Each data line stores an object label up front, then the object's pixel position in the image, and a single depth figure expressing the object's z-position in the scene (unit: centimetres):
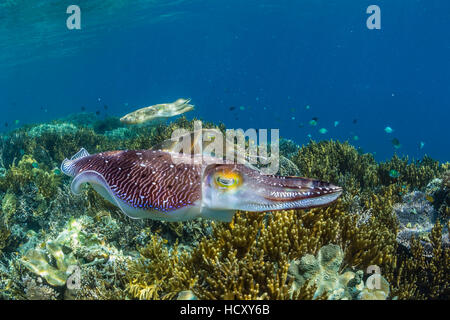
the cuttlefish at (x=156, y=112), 1114
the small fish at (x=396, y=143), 1310
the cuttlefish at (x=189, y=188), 247
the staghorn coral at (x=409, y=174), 810
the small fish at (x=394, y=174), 793
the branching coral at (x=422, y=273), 408
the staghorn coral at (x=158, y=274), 373
